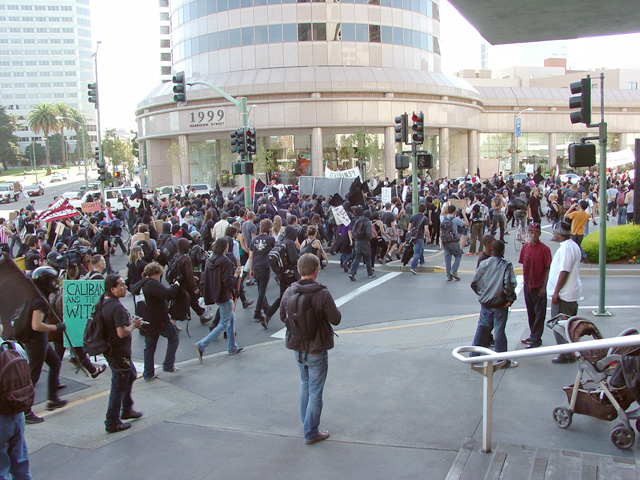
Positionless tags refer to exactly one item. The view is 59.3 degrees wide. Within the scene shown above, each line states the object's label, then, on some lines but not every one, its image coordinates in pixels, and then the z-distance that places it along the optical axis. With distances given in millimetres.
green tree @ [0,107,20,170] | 108000
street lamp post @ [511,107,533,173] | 62156
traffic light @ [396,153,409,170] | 18250
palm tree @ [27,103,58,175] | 108500
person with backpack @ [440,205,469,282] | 13492
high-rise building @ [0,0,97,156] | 160875
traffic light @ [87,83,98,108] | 30878
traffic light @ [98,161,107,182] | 33469
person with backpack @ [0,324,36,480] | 4195
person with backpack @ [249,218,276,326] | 10523
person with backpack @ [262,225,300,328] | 10086
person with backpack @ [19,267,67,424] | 6461
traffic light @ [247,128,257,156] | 21645
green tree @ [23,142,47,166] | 122938
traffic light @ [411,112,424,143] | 18141
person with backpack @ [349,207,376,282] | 13906
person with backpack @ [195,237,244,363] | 8469
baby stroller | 4957
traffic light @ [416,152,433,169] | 18141
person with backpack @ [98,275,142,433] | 6004
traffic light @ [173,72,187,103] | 20728
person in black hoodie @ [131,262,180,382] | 7328
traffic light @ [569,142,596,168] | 9492
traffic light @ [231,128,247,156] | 21484
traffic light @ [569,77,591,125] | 9344
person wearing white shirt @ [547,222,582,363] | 7448
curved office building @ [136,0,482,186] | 50062
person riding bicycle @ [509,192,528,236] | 18047
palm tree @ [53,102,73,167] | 111088
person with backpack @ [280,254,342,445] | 5359
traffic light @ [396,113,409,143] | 18500
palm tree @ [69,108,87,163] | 117938
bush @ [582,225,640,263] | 13883
